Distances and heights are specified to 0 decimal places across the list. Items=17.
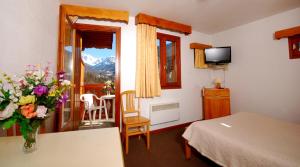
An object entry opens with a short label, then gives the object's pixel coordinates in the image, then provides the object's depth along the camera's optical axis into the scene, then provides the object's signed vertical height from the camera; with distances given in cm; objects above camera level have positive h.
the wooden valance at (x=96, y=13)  231 +130
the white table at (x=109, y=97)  399 -31
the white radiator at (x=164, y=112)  288 -58
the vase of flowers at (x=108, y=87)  456 -2
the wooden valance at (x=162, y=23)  268 +134
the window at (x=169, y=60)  321 +61
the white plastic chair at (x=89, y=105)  368 -50
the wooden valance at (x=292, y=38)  249 +87
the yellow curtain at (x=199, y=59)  358 +70
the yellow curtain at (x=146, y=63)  274 +47
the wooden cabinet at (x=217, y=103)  328 -42
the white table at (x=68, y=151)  71 -38
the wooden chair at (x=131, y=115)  227 -58
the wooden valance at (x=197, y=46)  351 +104
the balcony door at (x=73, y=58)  210 +50
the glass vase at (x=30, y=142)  80 -33
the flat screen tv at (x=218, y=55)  338 +77
